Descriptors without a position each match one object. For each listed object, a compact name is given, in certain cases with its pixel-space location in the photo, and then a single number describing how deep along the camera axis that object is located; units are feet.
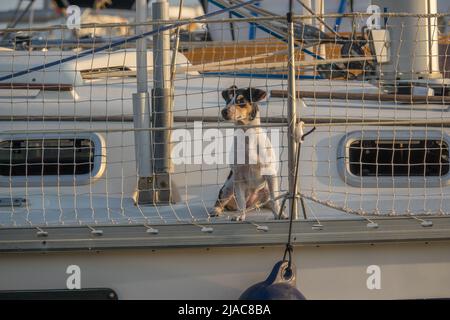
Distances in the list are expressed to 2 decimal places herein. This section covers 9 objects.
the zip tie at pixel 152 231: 37.17
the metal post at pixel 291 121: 37.32
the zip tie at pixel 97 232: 37.24
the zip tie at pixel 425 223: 37.50
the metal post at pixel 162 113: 41.81
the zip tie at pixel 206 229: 37.19
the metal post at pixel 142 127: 41.63
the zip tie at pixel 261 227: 37.14
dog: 41.04
